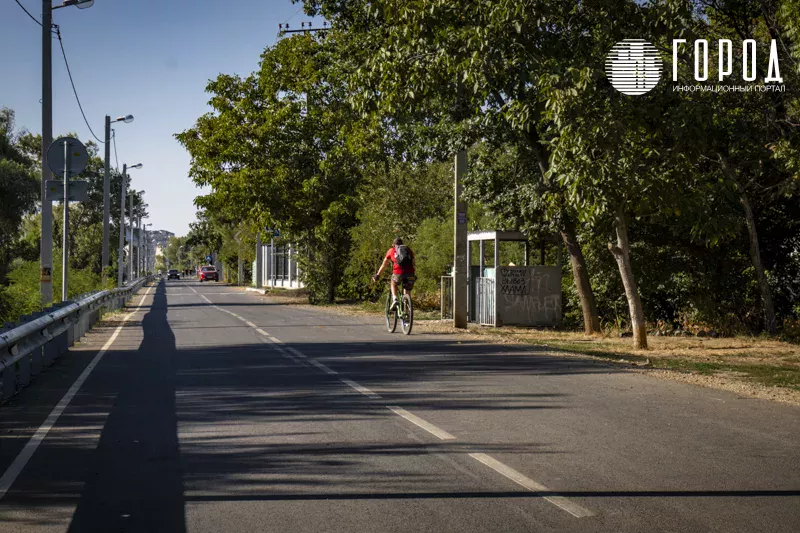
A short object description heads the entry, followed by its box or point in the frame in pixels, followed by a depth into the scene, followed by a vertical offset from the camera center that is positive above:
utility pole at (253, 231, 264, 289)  69.83 +0.79
